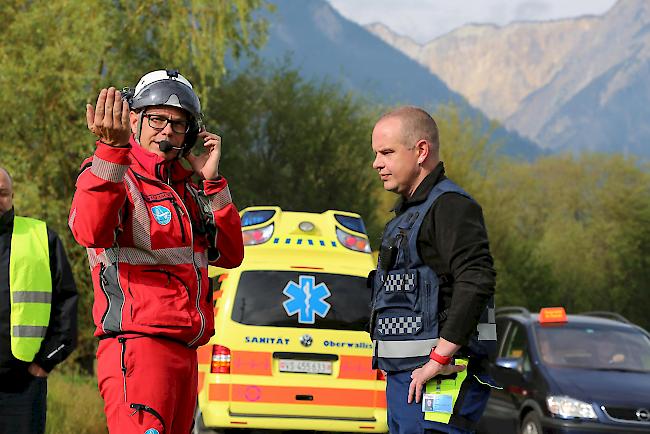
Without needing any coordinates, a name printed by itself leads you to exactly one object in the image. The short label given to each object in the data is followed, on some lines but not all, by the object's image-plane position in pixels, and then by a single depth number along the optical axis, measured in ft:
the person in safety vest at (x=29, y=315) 32.48
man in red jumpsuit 21.37
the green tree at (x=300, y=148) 187.87
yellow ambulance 48.73
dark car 53.16
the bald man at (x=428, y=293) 22.52
